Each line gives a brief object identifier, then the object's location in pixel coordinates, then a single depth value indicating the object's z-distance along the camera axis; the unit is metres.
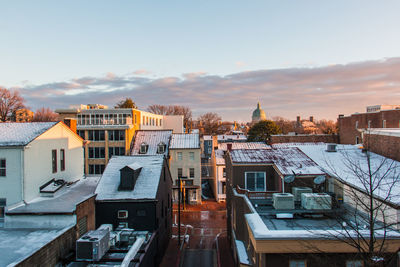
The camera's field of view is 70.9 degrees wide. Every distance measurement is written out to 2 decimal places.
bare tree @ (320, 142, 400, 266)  10.44
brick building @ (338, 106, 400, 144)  36.19
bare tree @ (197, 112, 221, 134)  98.62
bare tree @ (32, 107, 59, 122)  77.81
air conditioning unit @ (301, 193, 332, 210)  14.50
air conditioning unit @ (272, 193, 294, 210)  14.97
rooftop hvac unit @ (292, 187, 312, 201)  16.66
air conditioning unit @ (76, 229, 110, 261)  14.28
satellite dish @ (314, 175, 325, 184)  17.72
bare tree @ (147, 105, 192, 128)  87.06
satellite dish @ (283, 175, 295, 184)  17.66
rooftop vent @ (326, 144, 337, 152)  23.08
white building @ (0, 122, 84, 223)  18.02
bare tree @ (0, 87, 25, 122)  52.62
